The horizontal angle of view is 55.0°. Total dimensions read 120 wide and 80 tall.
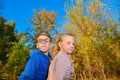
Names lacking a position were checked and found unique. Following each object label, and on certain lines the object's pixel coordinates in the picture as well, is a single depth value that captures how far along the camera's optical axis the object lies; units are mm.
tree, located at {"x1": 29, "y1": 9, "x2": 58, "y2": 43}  11127
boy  1120
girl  1105
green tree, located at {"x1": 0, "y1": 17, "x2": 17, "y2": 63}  9489
